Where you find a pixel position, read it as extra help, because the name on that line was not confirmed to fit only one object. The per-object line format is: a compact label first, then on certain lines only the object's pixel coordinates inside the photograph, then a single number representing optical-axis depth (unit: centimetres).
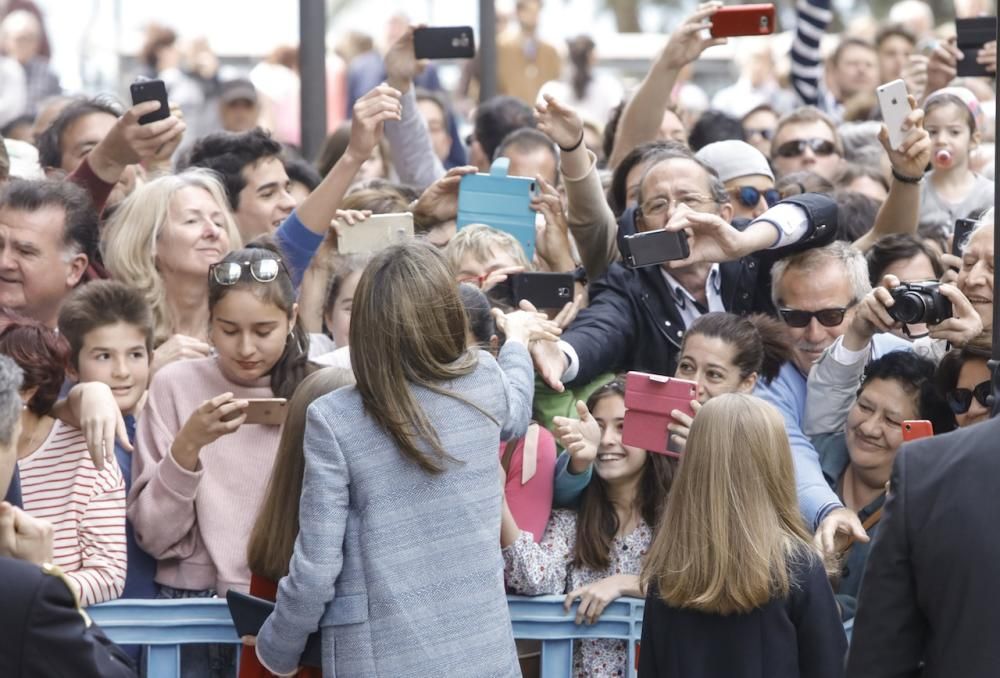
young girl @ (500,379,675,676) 835
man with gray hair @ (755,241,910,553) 975
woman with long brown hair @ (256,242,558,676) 730
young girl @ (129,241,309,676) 848
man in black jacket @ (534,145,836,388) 987
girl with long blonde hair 750
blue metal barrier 811
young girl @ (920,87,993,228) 1319
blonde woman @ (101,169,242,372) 1070
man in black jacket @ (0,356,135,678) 562
